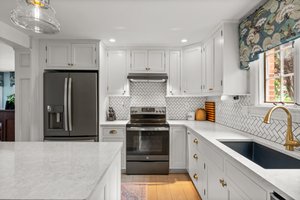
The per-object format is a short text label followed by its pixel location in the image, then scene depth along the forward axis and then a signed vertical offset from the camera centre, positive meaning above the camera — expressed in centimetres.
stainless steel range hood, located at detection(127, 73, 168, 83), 366 +39
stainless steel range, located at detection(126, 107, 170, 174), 352 -84
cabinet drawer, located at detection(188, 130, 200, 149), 277 -59
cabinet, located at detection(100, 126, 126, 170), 353 -62
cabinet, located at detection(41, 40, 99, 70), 342 +74
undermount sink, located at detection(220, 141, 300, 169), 161 -51
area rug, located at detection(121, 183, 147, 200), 278 -131
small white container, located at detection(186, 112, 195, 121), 407 -33
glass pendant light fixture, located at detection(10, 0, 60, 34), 143 +60
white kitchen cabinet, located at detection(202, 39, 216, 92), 308 +53
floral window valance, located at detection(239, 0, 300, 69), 167 +68
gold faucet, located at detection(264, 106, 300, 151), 160 -30
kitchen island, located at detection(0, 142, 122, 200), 90 -40
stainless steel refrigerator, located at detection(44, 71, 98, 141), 327 -10
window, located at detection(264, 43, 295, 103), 198 +25
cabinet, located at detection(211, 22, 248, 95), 264 +44
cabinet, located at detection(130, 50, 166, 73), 384 +71
